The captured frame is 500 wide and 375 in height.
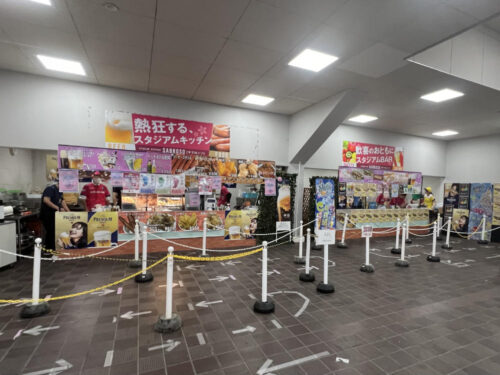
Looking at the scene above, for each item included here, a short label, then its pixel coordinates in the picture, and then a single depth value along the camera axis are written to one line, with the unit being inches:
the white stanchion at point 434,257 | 244.6
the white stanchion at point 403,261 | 225.0
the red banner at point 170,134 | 254.5
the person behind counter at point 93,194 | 243.6
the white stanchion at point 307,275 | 183.8
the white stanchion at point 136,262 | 198.7
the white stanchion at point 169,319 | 116.9
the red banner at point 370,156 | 374.6
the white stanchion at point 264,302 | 135.5
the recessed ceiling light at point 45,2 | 132.4
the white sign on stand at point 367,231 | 198.6
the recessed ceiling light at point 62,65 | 201.0
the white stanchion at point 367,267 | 209.0
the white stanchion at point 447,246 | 296.9
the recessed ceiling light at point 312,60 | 180.5
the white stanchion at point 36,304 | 126.8
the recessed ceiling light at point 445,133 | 396.1
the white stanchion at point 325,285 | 164.6
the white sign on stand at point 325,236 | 156.9
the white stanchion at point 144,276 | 172.1
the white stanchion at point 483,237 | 336.5
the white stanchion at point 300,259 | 225.0
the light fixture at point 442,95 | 239.5
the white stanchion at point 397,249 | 268.8
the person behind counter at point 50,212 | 225.1
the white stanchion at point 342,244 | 291.4
